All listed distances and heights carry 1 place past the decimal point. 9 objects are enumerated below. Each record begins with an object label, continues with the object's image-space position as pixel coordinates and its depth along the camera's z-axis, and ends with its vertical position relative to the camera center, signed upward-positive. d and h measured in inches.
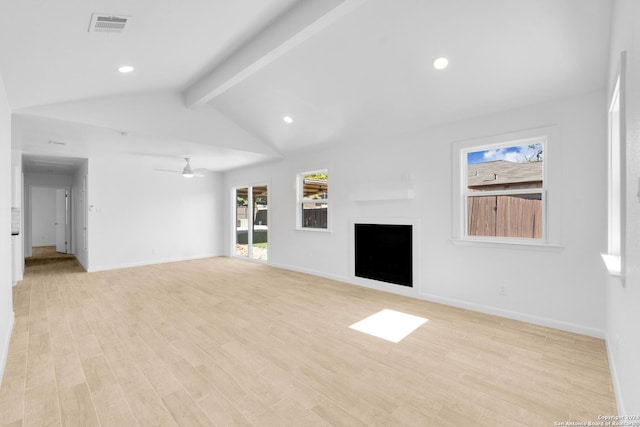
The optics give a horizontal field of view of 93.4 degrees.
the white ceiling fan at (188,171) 241.8 +33.3
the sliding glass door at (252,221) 297.1 -9.6
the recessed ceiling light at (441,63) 119.5 +60.0
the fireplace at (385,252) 178.3 -25.7
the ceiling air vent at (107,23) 83.2 +54.4
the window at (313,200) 233.3 +9.0
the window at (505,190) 130.6 +10.5
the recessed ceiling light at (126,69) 125.2 +60.4
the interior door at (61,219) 374.8 -9.9
